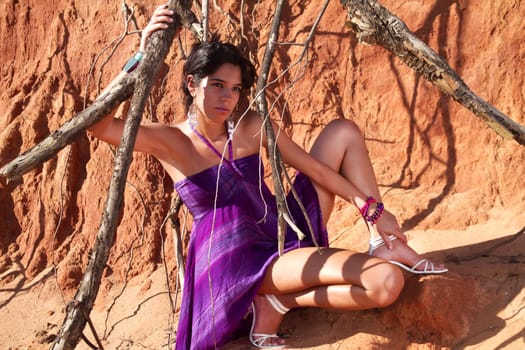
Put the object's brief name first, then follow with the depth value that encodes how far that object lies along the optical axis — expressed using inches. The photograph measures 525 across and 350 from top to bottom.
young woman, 124.6
